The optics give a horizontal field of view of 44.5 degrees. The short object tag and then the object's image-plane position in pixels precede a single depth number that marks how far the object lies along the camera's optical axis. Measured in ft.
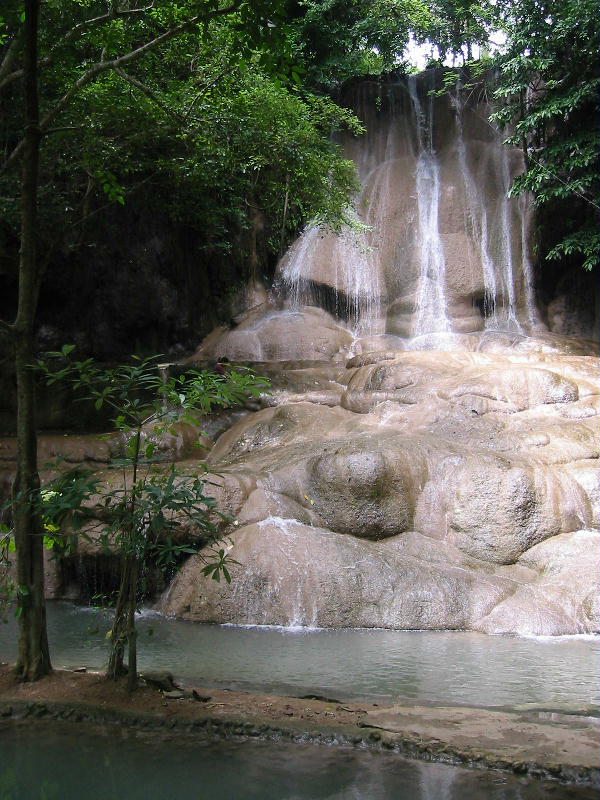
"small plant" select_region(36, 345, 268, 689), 12.53
